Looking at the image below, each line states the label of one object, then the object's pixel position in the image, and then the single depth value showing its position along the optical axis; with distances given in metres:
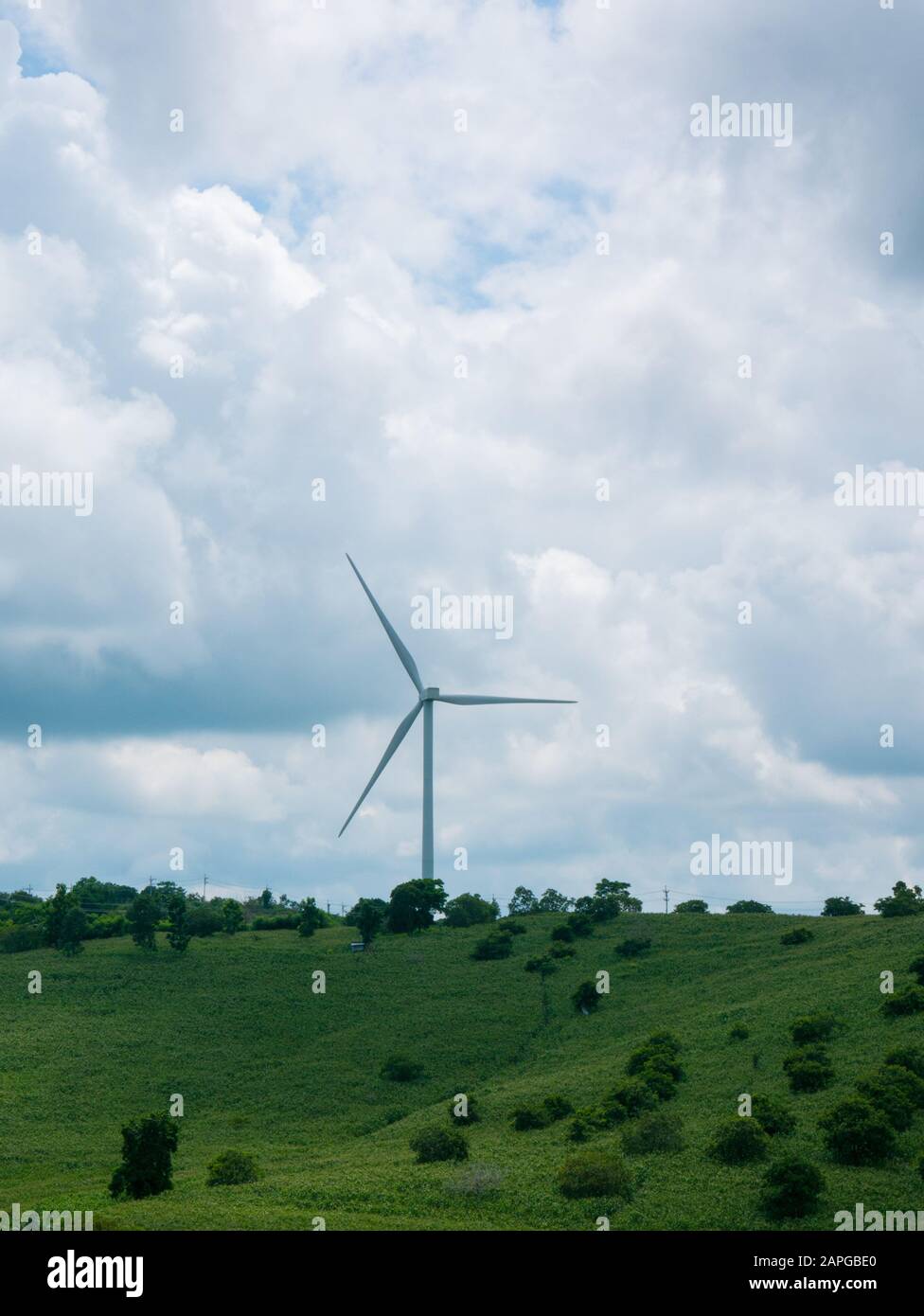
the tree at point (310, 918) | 147.50
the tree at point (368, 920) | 135.00
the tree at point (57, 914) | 140.50
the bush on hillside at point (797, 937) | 111.25
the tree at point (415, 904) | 142.12
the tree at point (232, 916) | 149.25
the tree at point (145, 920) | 136.50
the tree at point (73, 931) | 136.25
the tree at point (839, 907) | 131.00
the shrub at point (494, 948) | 125.62
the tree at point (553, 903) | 162.25
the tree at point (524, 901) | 162.25
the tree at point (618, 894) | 140.50
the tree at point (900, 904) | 113.31
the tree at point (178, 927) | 134.00
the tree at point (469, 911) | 146.50
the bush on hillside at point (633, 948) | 118.69
